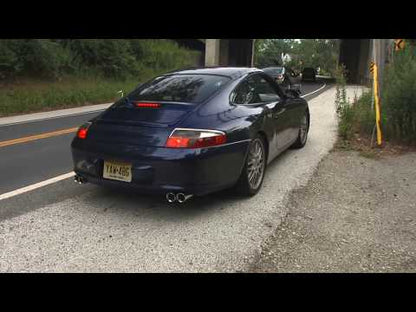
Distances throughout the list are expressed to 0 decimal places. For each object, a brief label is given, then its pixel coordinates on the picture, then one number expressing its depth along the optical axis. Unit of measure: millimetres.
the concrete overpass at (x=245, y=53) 32866
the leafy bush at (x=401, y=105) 7090
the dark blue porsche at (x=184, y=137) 3830
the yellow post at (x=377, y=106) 7168
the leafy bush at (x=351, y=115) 7840
